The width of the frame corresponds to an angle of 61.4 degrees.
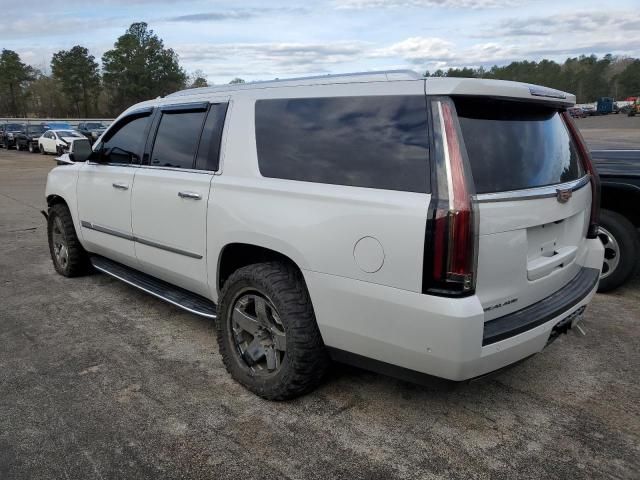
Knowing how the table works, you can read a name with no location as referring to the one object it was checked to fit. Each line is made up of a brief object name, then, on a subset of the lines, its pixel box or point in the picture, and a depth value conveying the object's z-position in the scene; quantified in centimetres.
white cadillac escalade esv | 245
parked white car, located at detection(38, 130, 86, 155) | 2885
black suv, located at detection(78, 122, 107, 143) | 3546
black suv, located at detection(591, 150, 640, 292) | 485
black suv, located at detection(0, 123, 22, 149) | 3716
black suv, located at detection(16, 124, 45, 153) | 3369
